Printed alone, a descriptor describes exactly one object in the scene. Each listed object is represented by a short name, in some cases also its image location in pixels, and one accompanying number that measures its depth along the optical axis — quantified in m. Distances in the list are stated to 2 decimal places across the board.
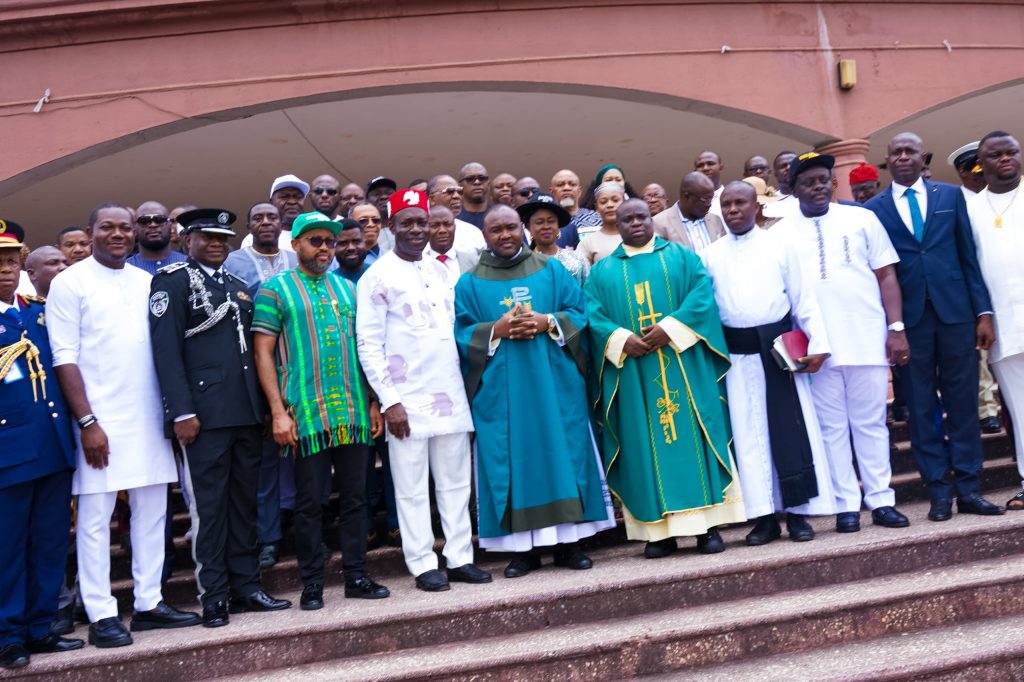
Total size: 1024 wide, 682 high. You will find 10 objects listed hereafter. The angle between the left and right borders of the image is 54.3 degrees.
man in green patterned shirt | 5.04
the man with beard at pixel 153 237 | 5.85
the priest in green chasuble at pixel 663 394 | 5.46
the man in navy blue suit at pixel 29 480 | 4.53
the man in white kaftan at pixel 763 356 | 5.52
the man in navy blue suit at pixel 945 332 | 5.67
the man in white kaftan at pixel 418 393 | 5.26
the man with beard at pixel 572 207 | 6.89
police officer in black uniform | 4.84
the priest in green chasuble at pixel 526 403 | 5.43
